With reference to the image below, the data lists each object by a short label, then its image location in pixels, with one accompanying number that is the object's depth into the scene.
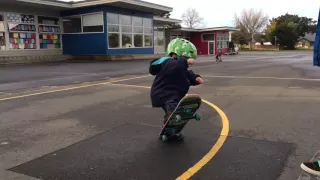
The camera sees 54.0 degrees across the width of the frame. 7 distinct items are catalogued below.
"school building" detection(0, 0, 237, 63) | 24.62
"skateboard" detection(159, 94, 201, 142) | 4.13
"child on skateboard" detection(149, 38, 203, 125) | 4.30
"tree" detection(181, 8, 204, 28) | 82.81
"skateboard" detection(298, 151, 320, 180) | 3.18
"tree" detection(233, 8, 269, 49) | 76.06
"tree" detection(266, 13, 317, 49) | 73.38
